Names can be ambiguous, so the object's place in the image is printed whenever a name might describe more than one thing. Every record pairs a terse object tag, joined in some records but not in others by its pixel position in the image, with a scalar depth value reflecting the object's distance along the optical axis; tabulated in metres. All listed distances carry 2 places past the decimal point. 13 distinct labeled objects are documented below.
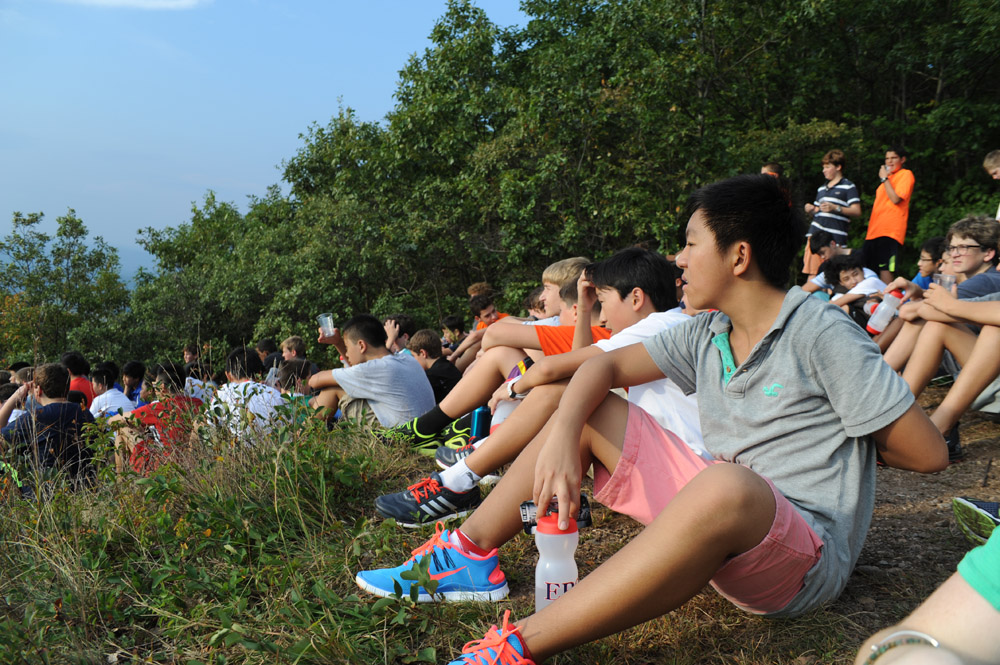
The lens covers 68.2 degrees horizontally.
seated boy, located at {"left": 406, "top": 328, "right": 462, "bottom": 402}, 6.33
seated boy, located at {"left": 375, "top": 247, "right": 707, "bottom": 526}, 2.68
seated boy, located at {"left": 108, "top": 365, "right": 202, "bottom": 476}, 3.94
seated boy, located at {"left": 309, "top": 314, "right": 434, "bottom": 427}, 5.02
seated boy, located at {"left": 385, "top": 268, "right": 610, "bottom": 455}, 4.11
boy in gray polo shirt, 1.69
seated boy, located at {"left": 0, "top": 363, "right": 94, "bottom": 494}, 4.93
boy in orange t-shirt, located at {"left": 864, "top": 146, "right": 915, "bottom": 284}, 7.78
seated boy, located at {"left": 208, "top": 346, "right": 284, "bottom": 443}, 3.84
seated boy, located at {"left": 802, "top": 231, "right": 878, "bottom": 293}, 6.62
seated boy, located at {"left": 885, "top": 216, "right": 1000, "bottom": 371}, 4.08
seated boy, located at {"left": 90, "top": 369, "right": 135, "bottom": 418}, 7.88
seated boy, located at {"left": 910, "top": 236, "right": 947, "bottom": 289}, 6.38
